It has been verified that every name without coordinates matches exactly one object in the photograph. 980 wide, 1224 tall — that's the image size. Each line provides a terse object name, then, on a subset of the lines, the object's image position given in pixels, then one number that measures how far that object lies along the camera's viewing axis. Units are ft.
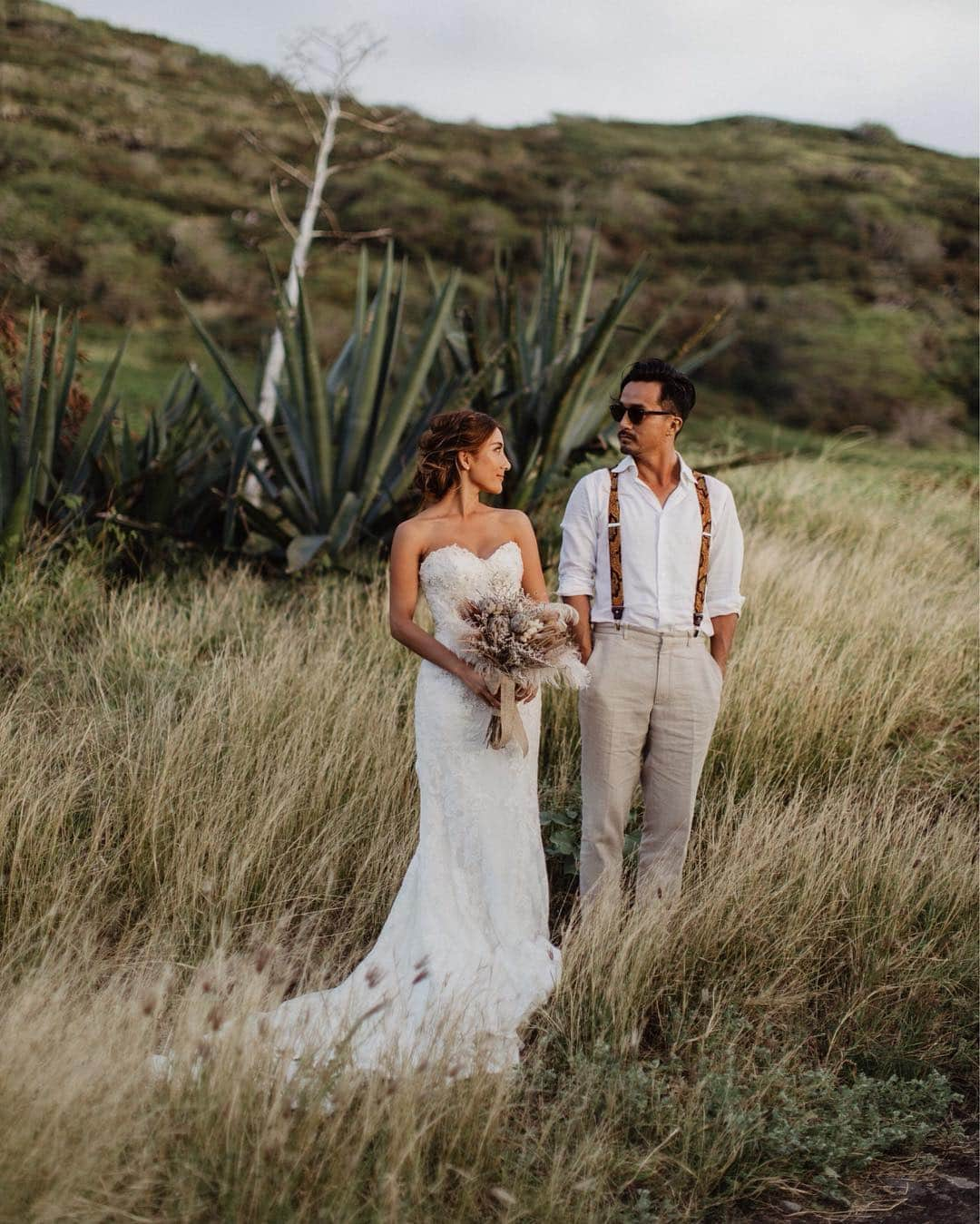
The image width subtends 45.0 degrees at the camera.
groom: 12.19
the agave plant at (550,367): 23.65
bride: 11.74
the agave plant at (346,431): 23.29
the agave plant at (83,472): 22.43
